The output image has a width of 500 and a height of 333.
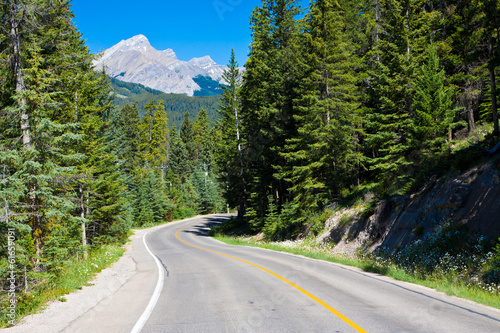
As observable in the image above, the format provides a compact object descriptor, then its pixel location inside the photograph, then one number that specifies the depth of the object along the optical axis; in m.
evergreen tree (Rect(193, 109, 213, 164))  86.31
